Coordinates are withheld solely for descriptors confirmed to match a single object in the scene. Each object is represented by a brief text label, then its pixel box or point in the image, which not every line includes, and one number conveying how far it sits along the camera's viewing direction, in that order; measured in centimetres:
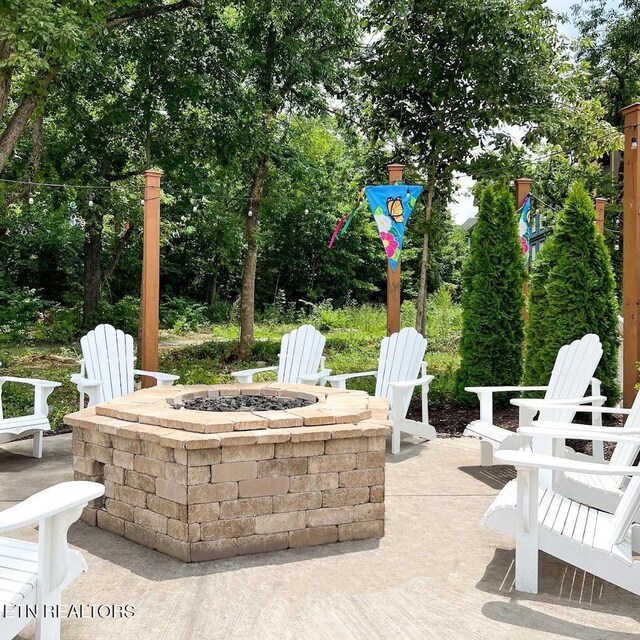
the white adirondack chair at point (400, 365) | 514
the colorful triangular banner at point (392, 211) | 600
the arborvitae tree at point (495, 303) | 624
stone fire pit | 275
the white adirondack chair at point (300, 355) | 549
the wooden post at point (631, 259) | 453
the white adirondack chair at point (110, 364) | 497
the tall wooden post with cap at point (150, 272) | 549
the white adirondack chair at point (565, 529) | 222
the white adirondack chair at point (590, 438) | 258
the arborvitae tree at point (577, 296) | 536
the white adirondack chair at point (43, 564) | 169
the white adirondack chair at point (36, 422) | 411
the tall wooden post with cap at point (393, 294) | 614
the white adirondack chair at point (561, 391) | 373
